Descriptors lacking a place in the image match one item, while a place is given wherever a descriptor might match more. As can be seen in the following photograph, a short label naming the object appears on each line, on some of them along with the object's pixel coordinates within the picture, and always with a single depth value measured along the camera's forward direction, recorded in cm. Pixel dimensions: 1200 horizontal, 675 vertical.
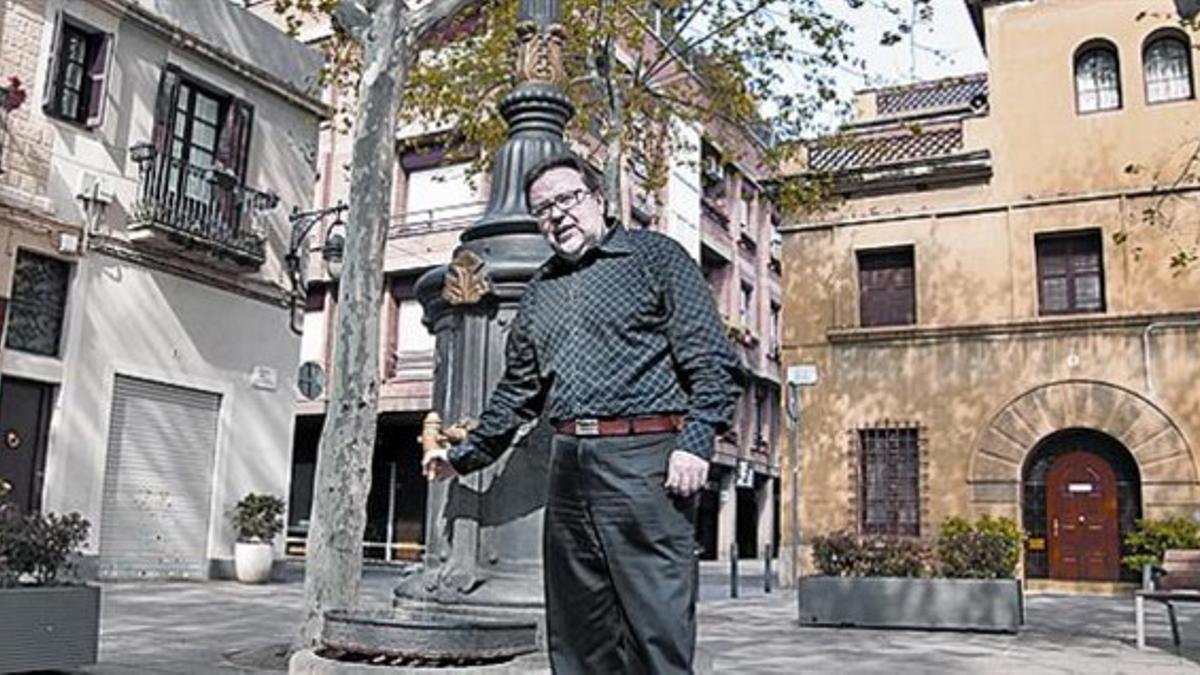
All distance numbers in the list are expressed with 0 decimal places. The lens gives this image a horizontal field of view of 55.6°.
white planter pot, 1564
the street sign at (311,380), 1627
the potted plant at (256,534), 1569
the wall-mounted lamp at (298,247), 1783
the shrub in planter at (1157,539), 1525
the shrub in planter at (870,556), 1112
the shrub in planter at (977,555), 1091
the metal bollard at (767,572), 1699
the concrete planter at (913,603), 1058
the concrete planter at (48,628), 577
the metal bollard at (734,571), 1577
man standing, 299
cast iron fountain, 534
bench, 915
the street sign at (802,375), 1638
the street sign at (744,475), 2705
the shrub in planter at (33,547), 618
